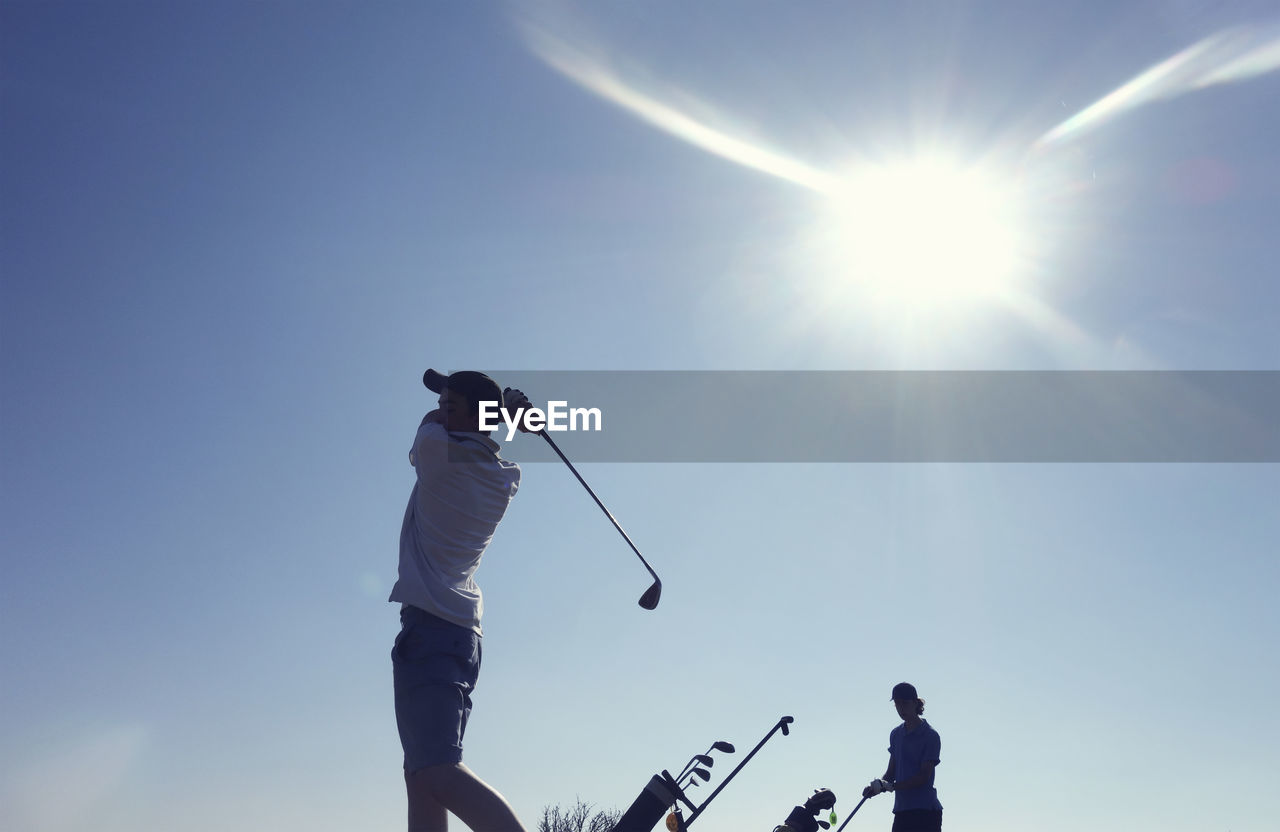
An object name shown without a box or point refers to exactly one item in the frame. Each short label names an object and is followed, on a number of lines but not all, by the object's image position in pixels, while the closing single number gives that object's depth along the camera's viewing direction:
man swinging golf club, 3.05
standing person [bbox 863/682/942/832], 7.18
